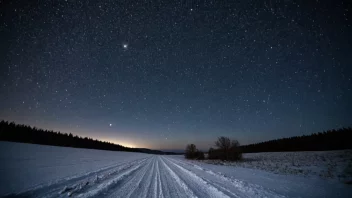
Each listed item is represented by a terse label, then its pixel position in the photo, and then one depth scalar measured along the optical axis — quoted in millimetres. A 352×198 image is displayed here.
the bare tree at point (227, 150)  28438
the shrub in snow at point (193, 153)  41875
